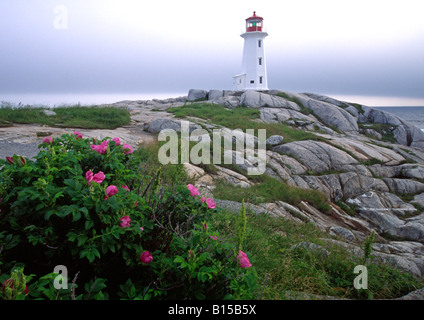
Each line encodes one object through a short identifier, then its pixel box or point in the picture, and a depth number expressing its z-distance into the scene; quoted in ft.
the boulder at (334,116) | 92.55
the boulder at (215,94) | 117.50
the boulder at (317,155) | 51.70
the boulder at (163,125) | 52.75
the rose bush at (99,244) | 7.28
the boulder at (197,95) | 124.36
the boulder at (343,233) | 29.28
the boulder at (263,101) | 96.99
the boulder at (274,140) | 56.65
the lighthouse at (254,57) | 129.49
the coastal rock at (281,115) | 83.56
